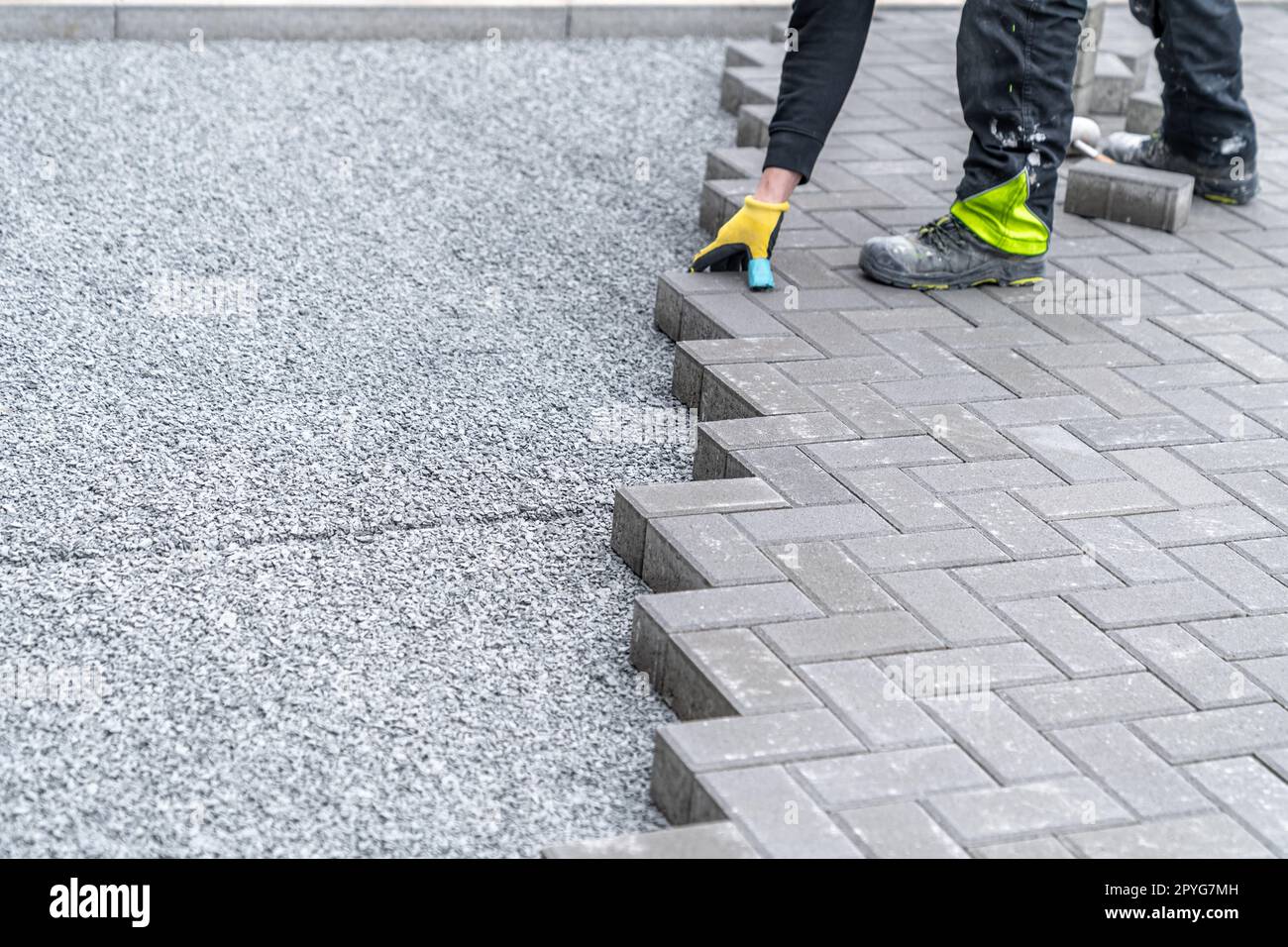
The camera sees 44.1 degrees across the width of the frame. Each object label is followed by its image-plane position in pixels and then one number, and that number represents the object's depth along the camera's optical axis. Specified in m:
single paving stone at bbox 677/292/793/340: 3.82
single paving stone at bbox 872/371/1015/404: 3.55
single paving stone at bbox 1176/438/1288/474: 3.36
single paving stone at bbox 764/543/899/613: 2.78
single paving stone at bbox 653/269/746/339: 4.04
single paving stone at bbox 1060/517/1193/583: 2.94
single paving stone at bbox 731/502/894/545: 2.97
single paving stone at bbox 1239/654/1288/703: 2.64
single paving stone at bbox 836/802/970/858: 2.22
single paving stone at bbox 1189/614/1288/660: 2.73
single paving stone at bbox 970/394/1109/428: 3.49
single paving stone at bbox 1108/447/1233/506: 3.22
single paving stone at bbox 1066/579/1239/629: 2.80
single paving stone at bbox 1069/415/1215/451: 3.43
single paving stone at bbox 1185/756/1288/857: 2.33
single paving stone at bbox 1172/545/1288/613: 2.88
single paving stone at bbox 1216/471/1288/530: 3.19
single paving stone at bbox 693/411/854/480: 3.30
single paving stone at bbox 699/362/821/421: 3.46
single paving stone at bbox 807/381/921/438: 3.40
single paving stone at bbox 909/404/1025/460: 3.34
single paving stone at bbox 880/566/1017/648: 2.72
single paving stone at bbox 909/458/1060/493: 3.20
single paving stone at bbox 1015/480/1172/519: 3.13
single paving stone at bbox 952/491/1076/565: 2.99
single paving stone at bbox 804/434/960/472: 3.25
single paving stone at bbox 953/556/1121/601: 2.86
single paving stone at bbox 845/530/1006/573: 2.91
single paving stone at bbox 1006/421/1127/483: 3.28
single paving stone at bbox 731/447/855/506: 3.12
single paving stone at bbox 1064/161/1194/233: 4.57
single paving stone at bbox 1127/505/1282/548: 3.07
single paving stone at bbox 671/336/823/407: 3.67
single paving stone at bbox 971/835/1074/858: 2.23
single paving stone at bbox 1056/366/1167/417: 3.58
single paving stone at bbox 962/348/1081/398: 3.63
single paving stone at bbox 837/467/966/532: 3.05
